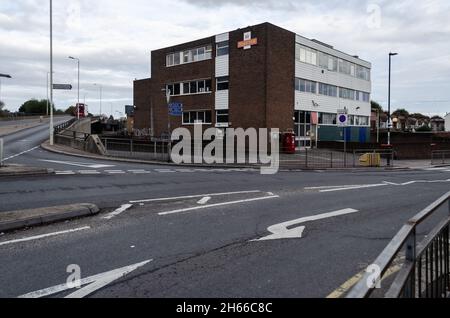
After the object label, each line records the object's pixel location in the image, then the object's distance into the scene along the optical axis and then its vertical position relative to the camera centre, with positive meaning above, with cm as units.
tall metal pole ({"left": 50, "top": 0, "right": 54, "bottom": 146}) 3435 +661
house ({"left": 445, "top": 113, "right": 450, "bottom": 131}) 11081 +583
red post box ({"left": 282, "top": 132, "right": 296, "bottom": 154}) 3421 +11
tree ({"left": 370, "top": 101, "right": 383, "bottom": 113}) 13842 +1327
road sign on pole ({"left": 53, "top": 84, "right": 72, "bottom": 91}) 3384 +448
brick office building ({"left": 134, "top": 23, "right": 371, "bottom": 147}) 3775 +608
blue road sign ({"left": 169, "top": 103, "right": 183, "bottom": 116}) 2606 +211
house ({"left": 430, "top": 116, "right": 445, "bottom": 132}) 13305 +691
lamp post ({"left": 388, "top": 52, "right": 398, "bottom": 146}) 3999 +540
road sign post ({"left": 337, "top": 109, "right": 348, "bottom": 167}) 2730 +179
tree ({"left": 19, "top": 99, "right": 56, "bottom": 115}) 13200 +1143
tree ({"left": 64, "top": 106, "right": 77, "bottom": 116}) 14940 +1153
